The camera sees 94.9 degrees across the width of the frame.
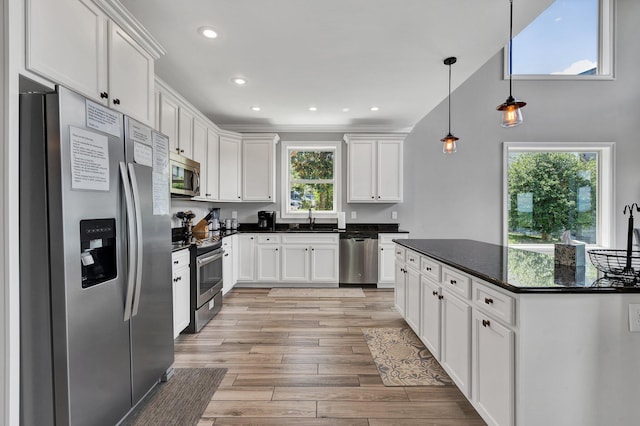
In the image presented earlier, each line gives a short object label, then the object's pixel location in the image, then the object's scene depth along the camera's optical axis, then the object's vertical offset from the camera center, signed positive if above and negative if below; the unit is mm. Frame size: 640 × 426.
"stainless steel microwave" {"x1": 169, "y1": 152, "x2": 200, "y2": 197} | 3004 +358
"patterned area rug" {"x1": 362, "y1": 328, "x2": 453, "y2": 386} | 2131 -1242
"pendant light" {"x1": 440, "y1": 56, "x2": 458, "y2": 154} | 3016 +665
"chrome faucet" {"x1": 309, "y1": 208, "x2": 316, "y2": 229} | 5062 -214
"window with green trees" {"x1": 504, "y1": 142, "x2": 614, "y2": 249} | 5211 +246
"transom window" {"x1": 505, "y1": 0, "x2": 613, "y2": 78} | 5234 +2939
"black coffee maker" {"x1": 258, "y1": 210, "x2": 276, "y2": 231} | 4945 -199
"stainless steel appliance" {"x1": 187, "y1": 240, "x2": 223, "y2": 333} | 2918 -797
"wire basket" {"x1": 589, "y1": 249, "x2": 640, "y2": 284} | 1440 -294
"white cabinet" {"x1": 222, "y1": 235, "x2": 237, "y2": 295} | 3875 -769
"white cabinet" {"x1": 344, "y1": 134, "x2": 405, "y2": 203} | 4809 +673
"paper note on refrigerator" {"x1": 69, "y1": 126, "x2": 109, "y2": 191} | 1316 +232
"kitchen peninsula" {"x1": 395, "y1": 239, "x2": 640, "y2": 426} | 1299 -651
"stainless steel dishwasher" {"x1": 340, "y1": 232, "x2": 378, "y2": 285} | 4617 -830
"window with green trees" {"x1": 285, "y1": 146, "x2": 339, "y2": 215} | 5262 +558
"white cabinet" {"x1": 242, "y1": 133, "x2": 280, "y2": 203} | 4891 +706
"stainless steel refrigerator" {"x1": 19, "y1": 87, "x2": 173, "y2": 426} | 1252 -242
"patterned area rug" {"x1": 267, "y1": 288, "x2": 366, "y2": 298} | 4246 -1253
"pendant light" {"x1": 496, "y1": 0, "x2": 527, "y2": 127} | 2105 +704
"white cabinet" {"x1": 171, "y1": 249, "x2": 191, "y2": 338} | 2580 -734
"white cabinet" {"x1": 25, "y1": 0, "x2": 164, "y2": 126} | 1332 +863
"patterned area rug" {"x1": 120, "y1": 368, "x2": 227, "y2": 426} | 1734 -1248
